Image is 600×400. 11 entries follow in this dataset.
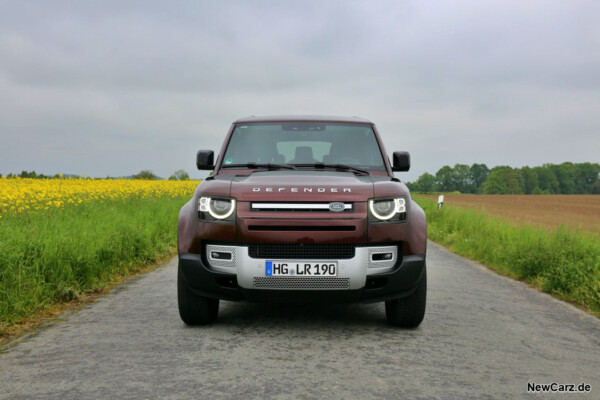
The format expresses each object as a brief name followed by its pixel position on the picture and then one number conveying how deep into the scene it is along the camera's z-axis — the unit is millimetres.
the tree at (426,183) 96500
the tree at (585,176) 93875
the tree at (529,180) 110188
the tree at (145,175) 50719
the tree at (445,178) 106900
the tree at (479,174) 119000
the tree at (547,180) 100844
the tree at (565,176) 98375
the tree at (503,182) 109812
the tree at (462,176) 113238
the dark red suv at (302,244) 4219
